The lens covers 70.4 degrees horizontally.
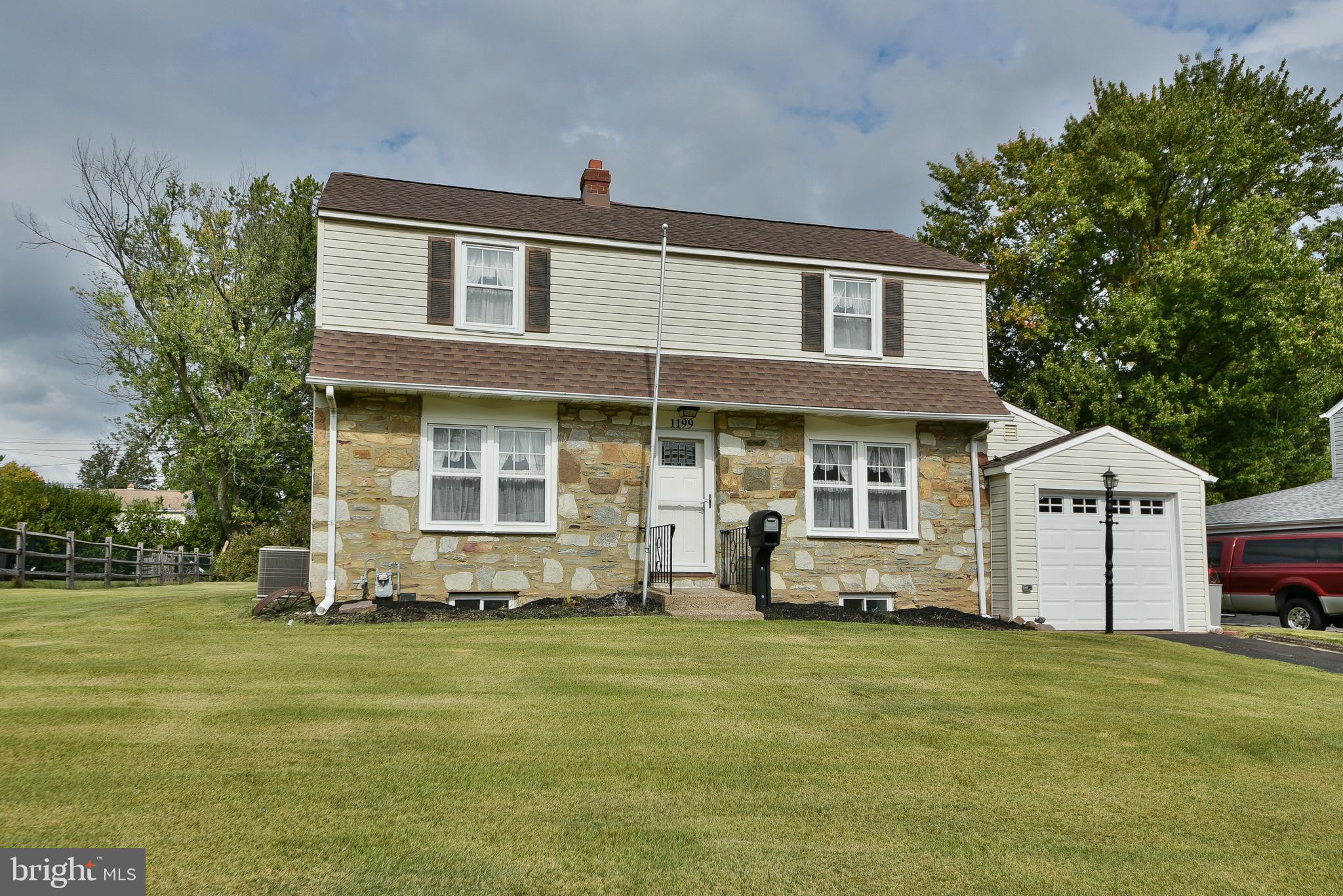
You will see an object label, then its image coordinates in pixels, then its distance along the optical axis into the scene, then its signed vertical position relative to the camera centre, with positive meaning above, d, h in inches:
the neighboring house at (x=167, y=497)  1919.3 +76.5
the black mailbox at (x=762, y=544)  458.3 -6.7
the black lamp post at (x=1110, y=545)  502.3 -6.8
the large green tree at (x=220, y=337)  959.0 +194.0
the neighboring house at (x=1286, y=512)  716.7 +16.5
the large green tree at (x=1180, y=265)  813.9 +248.1
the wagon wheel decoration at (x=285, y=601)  442.9 -35.0
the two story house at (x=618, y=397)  477.4 +68.6
